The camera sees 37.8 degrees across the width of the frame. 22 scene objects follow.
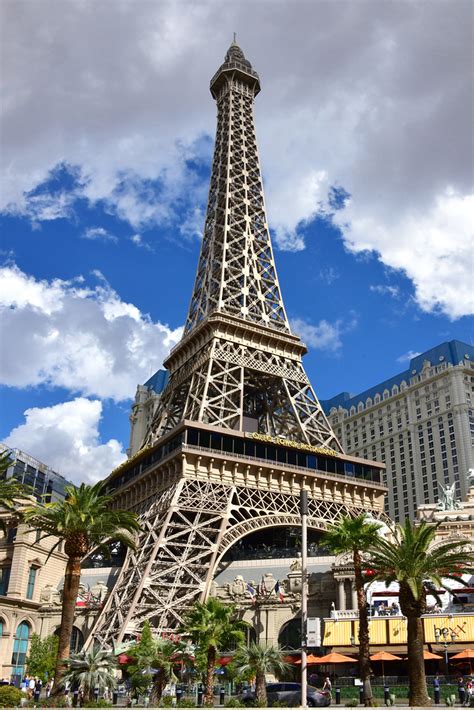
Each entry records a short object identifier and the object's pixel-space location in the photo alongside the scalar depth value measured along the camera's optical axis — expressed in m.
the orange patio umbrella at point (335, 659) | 42.28
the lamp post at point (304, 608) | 27.66
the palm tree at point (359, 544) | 34.88
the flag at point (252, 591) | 51.75
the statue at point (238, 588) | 52.06
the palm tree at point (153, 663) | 35.59
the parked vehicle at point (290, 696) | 33.47
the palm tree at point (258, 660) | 35.00
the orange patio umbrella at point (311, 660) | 43.00
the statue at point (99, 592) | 56.31
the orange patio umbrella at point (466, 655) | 40.09
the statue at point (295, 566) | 53.28
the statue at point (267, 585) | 51.31
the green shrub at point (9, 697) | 30.48
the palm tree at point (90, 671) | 30.78
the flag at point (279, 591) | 50.28
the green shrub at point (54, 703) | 30.42
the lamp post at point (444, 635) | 43.47
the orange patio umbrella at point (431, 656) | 40.91
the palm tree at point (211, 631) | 36.22
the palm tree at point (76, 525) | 33.28
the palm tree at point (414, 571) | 31.47
